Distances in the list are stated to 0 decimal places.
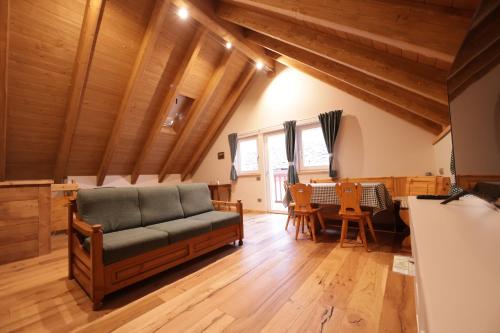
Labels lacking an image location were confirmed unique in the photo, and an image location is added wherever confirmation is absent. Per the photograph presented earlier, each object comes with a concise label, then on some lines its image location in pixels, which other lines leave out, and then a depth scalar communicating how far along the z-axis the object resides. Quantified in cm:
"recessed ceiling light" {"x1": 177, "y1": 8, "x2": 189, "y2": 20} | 308
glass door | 542
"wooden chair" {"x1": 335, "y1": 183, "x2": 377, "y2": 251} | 279
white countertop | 34
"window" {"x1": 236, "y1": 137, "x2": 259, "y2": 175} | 581
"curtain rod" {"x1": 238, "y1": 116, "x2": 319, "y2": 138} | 474
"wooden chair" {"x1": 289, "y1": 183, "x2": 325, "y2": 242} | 319
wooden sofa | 185
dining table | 281
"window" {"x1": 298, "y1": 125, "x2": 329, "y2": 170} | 472
